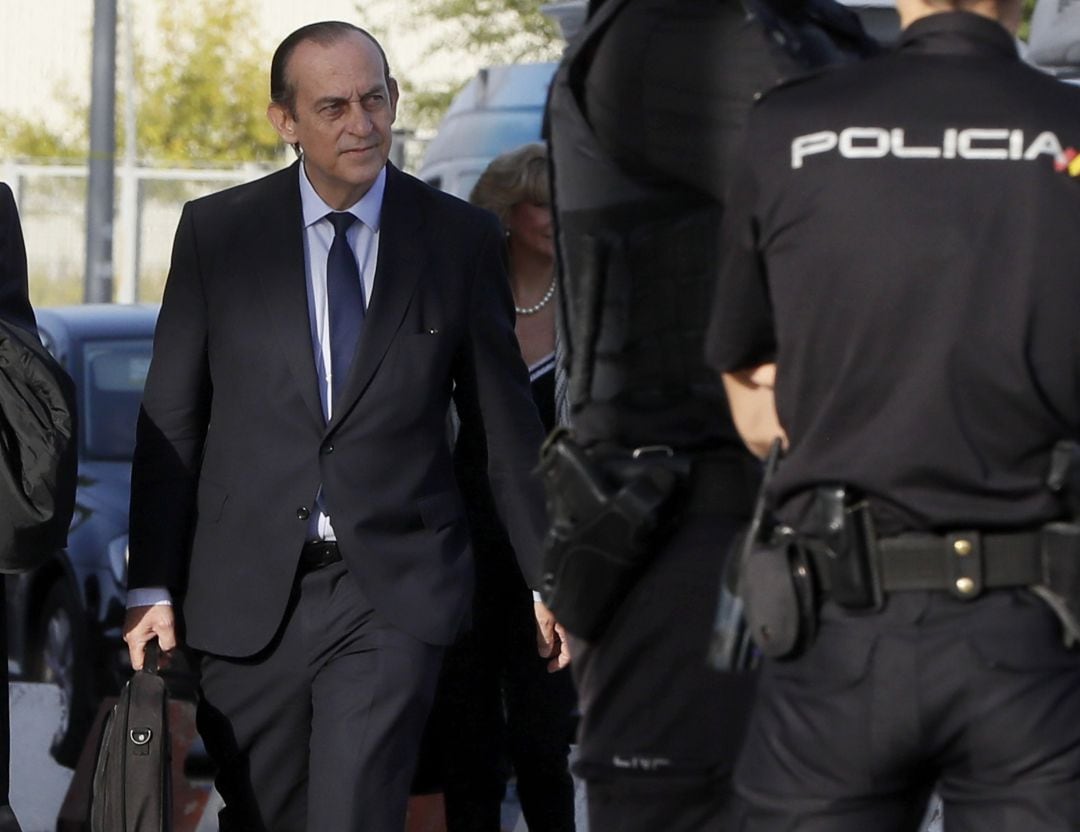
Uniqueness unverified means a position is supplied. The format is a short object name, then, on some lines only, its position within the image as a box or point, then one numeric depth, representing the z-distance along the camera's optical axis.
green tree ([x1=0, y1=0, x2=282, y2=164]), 78.88
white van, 25.87
